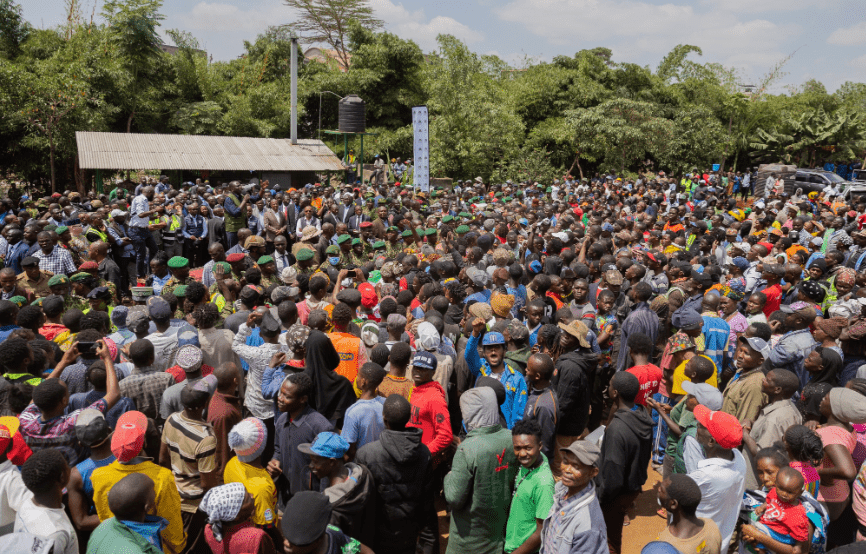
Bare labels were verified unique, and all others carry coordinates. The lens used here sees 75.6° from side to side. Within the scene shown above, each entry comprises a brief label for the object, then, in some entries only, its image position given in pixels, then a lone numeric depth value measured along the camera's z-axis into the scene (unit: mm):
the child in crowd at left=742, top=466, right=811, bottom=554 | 3104
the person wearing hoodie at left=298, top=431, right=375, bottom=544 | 2979
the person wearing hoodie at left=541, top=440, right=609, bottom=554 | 2873
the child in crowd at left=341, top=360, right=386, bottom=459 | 3744
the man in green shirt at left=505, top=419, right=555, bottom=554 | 3145
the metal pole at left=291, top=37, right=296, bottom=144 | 23000
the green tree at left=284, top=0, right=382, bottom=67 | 41438
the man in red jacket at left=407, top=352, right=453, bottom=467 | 3879
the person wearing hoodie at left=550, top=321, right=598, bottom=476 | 4457
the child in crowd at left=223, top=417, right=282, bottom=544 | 3059
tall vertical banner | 16984
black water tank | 22047
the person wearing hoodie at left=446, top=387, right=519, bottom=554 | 3305
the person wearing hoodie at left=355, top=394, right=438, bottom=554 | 3275
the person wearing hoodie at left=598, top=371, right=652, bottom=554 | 3820
